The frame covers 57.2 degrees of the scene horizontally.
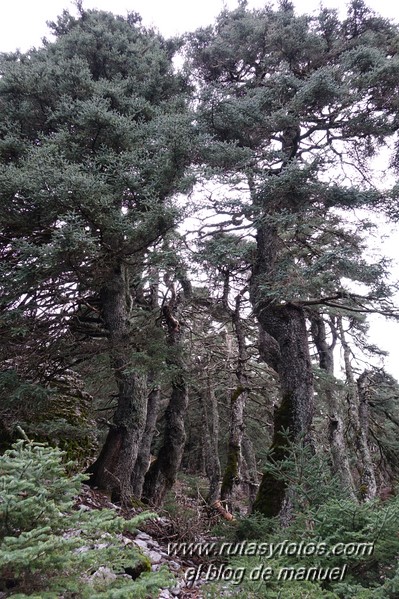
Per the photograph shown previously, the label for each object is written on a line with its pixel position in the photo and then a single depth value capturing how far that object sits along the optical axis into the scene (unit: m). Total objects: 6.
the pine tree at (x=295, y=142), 5.32
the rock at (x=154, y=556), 3.93
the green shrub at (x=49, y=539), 1.68
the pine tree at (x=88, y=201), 4.76
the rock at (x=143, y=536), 4.62
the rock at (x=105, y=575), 2.21
